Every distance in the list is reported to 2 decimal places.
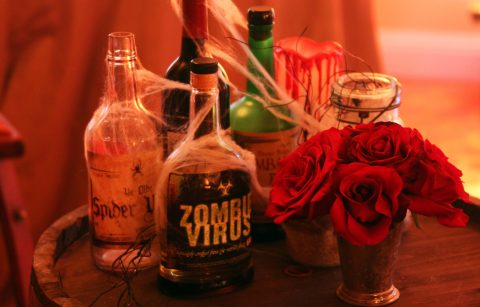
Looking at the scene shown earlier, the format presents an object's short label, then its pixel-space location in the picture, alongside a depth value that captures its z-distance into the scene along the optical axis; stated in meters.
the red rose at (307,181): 1.12
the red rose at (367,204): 1.09
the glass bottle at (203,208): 1.17
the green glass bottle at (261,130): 1.29
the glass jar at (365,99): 1.21
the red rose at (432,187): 1.10
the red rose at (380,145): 1.11
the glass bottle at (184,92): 1.20
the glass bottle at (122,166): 1.20
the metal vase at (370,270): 1.15
